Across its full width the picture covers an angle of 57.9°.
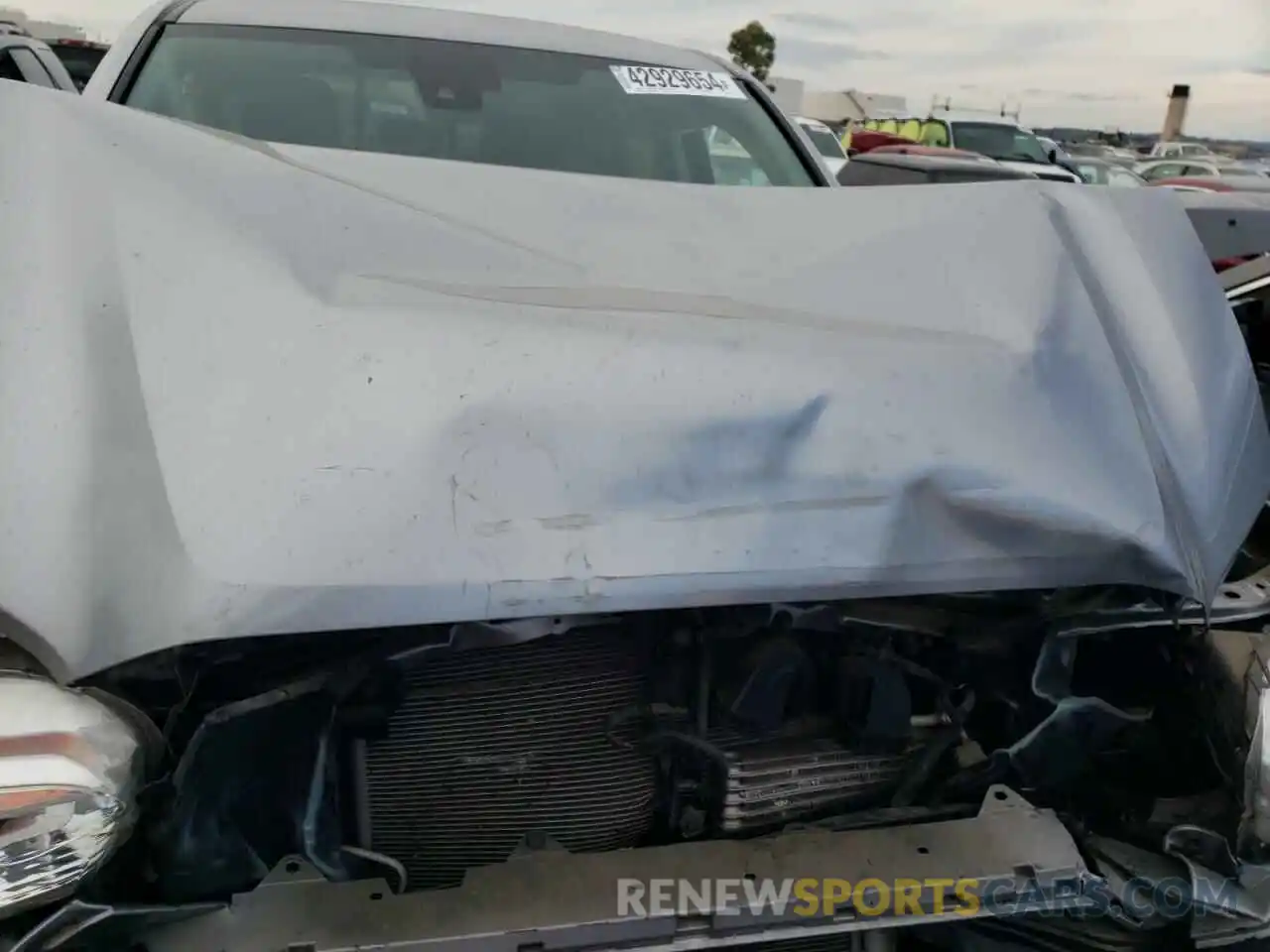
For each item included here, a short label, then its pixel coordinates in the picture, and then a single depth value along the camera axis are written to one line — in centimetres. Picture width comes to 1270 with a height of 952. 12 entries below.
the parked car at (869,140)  1540
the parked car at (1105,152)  2104
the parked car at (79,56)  703
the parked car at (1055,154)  1259
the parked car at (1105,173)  1404
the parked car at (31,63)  434
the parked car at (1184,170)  1827
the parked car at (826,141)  1254
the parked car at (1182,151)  2501
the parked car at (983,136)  1435
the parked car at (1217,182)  1187
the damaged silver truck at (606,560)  139
